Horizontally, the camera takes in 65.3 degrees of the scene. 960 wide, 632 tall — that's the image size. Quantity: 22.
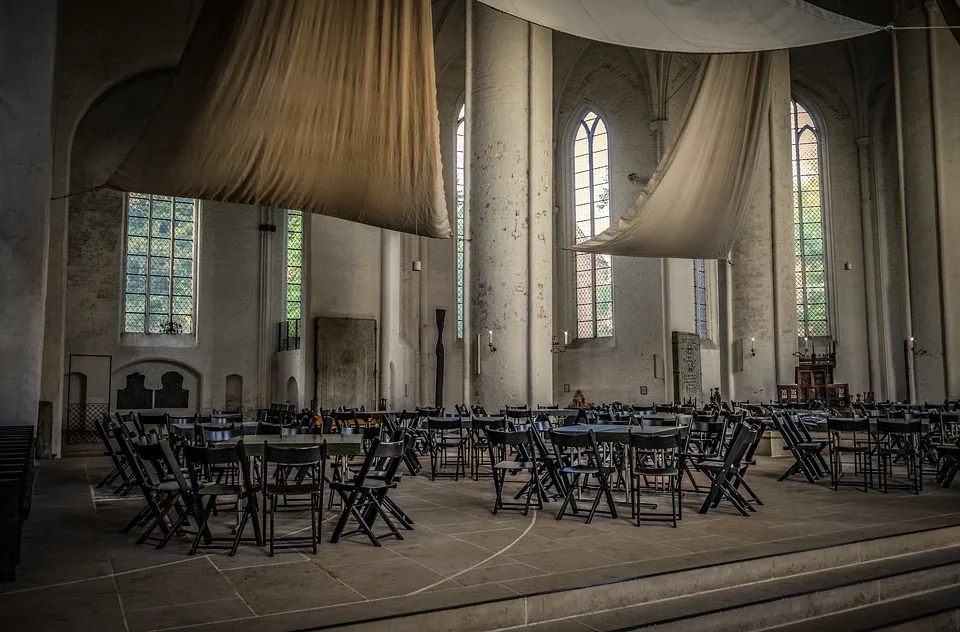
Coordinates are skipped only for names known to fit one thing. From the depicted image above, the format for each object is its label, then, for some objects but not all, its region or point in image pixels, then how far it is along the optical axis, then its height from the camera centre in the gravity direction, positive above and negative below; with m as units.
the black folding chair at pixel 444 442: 9.11 -0.83
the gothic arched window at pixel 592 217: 21.67 +4.59
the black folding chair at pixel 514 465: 6.54 -0.82
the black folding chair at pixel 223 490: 4.93 -0.74
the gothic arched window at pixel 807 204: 24.53 +5.52
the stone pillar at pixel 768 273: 16.53 +2.17
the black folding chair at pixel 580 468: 6.05 -0.79
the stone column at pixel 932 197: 15.59 +3.69
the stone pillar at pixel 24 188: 8.46 +2.20
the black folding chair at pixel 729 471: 6.24 -0.85
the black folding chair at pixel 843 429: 7.96 -0.63
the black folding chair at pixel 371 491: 5.27 -0.83
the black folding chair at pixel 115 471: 7.35 -0.94
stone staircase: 3.79 -1.28
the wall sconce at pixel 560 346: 21.38 +0.84
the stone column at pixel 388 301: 17.95 +1.84
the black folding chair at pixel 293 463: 4.95 -0.59
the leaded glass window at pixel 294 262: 21.45 +3.30
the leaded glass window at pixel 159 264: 20.42 +3.14
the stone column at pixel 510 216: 13.80 +2.94
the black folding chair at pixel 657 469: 5.74 -0.77
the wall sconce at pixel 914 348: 16.11 +0.49
